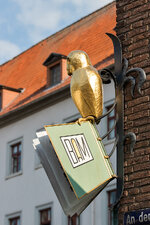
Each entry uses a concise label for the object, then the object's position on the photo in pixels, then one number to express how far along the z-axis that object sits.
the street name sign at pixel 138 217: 5.57
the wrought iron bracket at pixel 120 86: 5.91
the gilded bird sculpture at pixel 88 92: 5.97
